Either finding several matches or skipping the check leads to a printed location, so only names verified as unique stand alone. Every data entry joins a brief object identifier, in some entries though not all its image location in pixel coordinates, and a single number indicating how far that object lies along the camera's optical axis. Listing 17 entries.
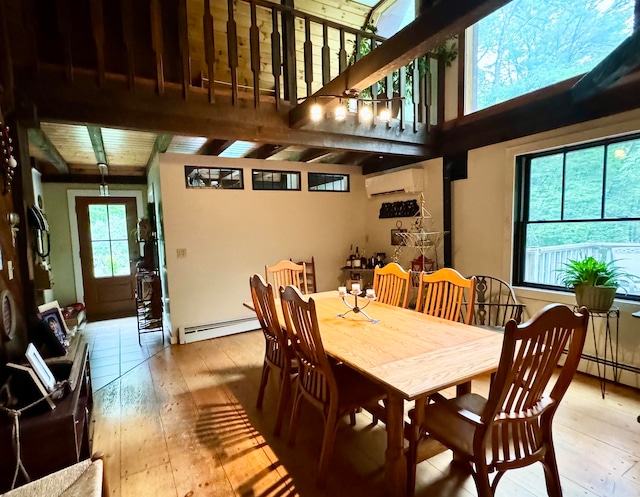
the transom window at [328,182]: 5.10
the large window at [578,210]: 2.75
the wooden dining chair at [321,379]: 1.79
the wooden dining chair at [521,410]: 1.25
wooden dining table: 1.45
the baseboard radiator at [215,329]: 4.26
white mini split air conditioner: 4.34
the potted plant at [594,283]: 2.58
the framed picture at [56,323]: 2.29
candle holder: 2.41
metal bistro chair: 3.49
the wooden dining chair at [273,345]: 2.29
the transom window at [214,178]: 4.25
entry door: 5.68
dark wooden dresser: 1.44
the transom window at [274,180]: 4.66
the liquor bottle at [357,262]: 5.06
